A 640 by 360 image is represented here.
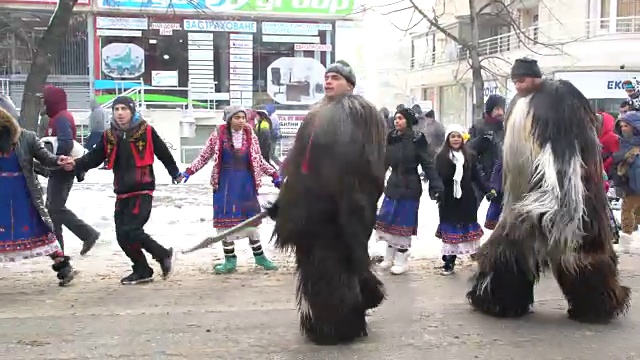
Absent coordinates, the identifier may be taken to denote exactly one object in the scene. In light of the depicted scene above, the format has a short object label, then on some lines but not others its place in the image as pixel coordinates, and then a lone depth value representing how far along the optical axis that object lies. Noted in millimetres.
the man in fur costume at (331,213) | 4344
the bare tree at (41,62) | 11500
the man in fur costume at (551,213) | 4750
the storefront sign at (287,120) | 24672
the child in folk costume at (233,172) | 6711
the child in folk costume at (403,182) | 6730
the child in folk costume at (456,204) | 6801
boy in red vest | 6215
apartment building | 23266
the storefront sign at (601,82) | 23750
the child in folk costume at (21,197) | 5859
